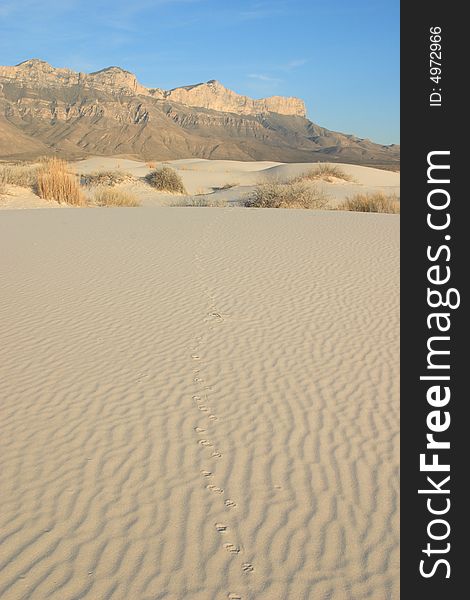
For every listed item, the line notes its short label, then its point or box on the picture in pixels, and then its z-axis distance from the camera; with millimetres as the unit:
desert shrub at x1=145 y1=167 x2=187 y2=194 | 31172
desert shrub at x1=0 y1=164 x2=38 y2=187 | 24594
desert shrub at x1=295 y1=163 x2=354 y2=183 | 33844
